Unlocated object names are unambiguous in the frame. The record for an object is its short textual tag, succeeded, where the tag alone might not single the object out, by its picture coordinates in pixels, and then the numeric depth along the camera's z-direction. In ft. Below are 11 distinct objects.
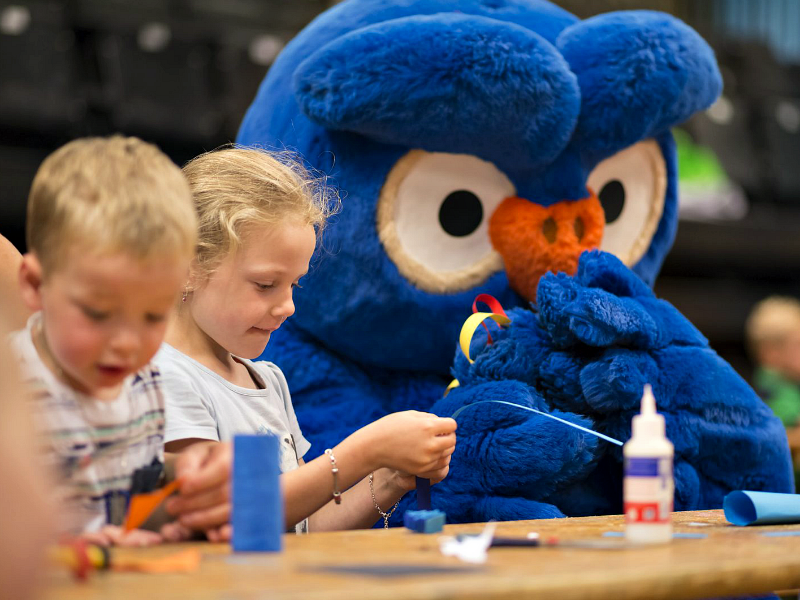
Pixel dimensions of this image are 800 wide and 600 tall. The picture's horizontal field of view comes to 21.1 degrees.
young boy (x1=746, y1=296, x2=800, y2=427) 15.68
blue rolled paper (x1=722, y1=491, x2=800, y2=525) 7.21
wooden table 5.87
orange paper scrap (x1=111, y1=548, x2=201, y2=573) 6.13
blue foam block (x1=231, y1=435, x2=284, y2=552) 6.38
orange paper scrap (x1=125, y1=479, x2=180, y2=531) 6.48
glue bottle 6.62
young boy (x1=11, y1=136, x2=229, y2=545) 6.31
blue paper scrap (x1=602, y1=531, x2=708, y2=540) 6.84
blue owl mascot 7.90
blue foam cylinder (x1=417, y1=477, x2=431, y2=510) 7.42
